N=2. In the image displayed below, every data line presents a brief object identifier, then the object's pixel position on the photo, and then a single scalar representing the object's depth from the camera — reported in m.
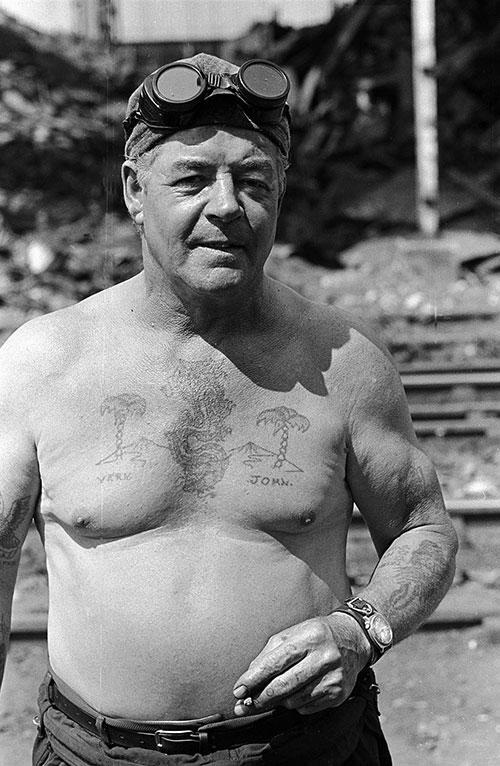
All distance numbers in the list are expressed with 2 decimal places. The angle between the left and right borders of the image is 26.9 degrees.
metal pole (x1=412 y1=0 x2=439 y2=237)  14.26
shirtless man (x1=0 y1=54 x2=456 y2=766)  2.23
